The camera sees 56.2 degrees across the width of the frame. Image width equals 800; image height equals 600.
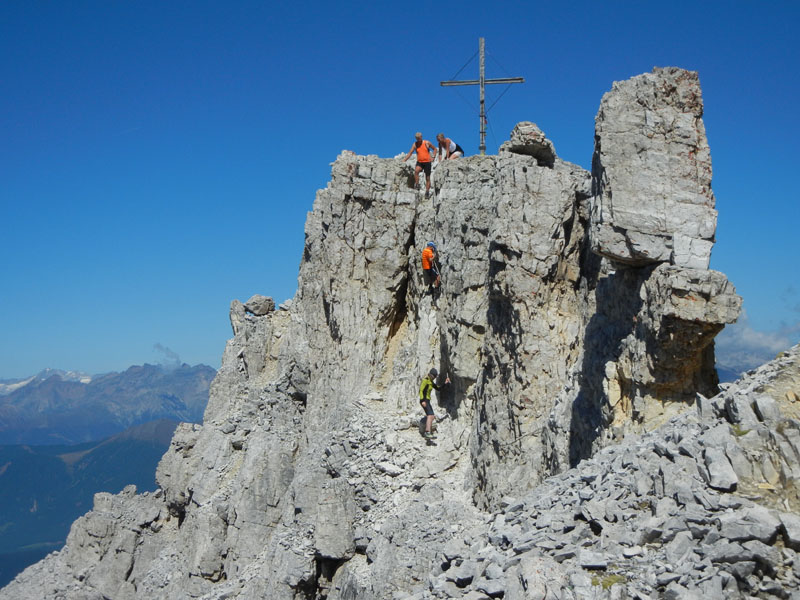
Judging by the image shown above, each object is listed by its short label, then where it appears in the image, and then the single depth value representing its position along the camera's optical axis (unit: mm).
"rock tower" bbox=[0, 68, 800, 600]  11531
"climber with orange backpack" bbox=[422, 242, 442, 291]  30984
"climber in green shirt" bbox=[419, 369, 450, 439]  28969
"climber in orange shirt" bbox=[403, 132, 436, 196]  33062
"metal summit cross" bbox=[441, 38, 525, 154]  32375
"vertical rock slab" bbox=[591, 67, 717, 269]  17406
